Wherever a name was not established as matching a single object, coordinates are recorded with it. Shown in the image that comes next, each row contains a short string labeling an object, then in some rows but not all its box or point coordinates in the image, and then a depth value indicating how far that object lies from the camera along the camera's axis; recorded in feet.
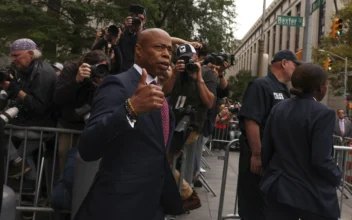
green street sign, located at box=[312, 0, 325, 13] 36.09
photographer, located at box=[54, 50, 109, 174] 15.11
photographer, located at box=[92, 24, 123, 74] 17.13
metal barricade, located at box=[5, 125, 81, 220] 15.97
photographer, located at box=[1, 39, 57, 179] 16.08
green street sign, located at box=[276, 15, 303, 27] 38.14
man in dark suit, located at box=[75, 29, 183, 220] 7.10
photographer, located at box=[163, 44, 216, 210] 15.02
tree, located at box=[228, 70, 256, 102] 230.07
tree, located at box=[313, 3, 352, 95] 114.21
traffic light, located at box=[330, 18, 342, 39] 56.08
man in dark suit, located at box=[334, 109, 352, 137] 45.99
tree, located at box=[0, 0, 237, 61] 60.54
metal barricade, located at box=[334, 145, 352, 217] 17.76
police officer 14.06
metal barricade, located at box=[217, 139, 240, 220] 17.39
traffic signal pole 38.22
